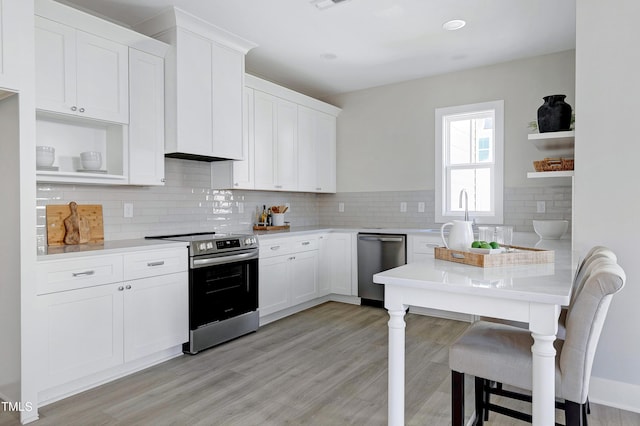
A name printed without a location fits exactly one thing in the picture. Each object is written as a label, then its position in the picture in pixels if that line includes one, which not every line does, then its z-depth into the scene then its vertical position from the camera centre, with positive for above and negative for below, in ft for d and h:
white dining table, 4.56 -1.11
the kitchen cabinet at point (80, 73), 8.50 +3.03
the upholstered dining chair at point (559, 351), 4.59 -1.91
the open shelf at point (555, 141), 8.70 +1.54
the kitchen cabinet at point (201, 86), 10.66 +3.41
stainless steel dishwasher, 14.33 -1.82
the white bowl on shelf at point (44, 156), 8.79 +1.14
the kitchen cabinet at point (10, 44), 7.04 +2.88
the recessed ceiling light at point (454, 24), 10.96 +5.02
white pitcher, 6.74 -0.48
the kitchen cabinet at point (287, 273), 12.71 -2.19
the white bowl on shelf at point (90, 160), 9.65 +1.15
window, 14.37 +1.75
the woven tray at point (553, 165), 8.88 +0.96
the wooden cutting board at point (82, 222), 9.43 -0.35
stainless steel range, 10.31 -2.17
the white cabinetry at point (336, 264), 15.39 -2.15
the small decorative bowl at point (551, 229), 10.64 -0.57
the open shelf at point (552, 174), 8.67 +0.73
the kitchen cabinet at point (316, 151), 16.08 +2.38
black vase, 8.77 +2.01
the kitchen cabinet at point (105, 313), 7.71 -2.24
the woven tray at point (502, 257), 6.05 -0.78
